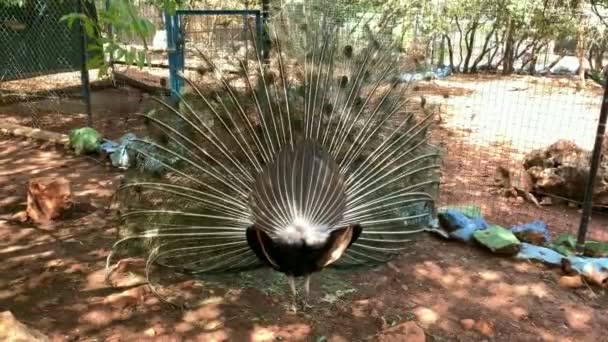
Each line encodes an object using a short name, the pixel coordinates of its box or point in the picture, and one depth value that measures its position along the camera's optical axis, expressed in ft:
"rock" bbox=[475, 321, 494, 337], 11.67
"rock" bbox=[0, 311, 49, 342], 8.01
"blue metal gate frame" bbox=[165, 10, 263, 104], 22.66
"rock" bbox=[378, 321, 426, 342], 10.69
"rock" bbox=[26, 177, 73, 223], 16.05
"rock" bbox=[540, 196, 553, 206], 20.01
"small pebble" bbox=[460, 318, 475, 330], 11.84
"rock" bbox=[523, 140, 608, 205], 19.36
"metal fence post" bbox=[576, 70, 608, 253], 14.44
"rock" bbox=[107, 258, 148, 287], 12.88
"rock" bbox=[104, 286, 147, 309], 11.96
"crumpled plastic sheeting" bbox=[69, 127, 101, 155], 22.74
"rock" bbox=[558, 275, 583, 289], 13.69
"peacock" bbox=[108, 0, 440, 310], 11.30
